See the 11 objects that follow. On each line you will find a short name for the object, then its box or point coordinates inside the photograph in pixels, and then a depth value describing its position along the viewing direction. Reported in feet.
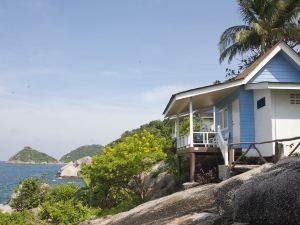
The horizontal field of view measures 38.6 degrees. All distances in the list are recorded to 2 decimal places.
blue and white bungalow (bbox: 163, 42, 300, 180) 61.67
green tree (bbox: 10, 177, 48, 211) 84.69
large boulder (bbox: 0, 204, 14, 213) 88.80
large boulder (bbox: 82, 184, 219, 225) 31.15
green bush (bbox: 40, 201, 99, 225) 66.13
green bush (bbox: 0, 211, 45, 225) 65.50
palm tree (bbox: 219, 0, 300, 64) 115.34
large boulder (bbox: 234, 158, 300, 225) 20.29
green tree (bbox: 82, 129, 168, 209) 68.59
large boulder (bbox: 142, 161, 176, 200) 70.94
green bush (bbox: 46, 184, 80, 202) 81.46
